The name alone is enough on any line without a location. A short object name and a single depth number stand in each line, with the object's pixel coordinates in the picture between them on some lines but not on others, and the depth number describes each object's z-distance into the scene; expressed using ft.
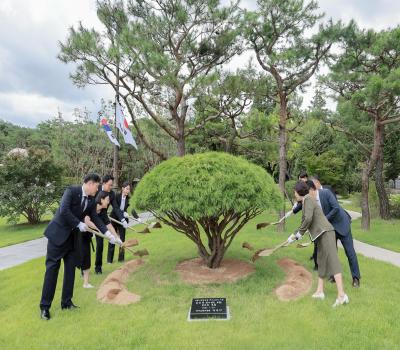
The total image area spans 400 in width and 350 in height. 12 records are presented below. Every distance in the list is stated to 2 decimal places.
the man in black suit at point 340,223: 17.67
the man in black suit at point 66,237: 14.76
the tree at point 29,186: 48.98
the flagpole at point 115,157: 41.73
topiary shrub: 16.53
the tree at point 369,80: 35.88
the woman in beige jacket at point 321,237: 15.25
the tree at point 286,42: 37.04
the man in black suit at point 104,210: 20.74
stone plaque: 14.14
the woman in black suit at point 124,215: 23.73
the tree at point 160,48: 34.96
